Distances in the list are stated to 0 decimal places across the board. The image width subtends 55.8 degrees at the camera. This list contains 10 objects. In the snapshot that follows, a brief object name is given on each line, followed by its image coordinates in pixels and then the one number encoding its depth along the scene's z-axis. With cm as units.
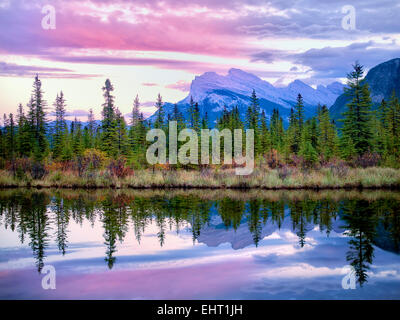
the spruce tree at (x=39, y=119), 5381
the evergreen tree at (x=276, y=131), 6657
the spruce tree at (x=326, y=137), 4822
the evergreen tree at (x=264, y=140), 5996
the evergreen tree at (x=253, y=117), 6200
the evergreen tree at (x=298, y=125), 5934
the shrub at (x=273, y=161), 3912
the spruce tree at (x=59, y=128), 5185
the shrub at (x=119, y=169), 3206
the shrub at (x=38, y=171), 3341
